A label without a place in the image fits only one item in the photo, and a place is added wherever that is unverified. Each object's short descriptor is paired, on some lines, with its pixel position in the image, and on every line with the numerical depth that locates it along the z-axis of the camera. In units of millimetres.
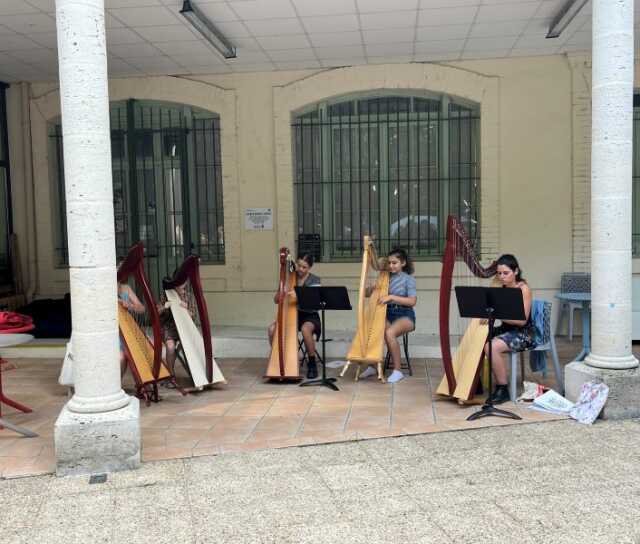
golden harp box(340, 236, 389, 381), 5855
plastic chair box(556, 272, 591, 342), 7523
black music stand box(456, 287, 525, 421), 4527
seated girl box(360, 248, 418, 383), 5980
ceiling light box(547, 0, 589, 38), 5877
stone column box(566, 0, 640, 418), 4621
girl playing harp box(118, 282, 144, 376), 5277
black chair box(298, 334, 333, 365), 6344
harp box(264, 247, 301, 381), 5895
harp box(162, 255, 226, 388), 5449
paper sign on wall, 8180
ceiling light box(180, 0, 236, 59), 5887
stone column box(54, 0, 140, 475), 3775
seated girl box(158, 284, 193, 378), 5746
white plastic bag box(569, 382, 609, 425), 4586
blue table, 6340
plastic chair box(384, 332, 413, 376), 6281
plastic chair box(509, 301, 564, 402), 5047
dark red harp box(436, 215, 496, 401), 4645
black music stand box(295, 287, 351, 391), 5555
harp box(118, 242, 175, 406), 4891
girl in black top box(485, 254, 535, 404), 5055
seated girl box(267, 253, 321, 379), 6133
